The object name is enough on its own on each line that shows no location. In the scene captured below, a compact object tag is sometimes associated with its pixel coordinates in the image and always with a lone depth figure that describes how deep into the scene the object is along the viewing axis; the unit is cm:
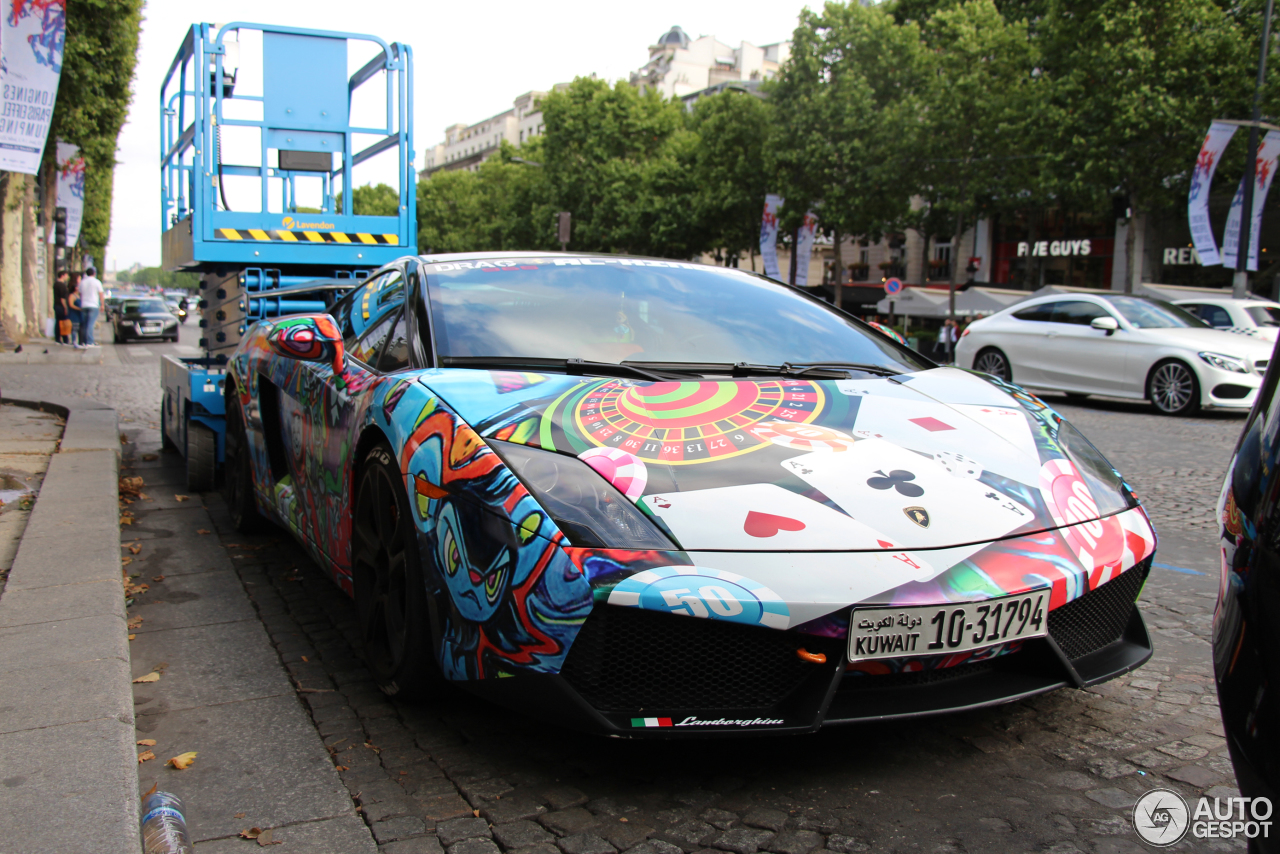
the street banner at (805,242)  3825
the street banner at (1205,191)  2106
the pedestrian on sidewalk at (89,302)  2218
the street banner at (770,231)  3772
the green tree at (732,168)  4112
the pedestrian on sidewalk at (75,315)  2341
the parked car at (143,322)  3281
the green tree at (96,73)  1938
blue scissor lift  701
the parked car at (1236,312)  1423
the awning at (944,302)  3725
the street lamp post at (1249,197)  2091
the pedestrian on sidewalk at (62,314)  2456
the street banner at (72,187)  2553
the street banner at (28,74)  1159
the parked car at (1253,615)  129
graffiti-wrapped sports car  220
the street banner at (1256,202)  2127
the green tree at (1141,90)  2719
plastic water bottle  202
